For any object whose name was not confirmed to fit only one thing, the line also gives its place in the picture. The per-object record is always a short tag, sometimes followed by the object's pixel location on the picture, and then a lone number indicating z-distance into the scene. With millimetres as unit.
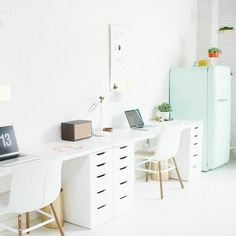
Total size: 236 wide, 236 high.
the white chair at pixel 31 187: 2561
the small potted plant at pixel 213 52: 5348
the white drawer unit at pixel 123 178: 3594
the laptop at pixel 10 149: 2938
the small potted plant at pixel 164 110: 5059
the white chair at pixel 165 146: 4060
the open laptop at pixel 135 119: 4461
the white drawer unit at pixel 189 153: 4762
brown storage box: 3650
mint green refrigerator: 5078
